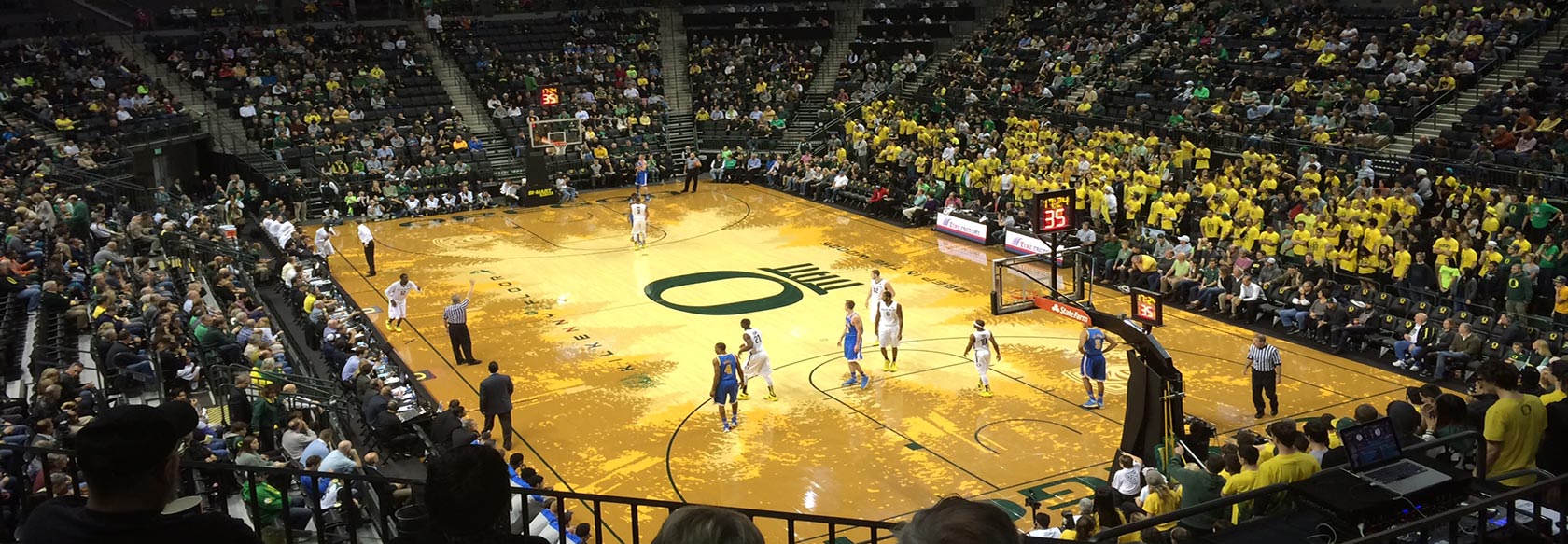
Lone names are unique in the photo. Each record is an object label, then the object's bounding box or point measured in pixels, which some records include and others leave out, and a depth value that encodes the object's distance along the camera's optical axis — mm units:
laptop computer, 6746
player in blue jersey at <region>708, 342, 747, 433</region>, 16516
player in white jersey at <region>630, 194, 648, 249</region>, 28750
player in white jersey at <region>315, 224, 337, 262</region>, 26766
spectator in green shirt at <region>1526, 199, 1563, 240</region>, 20656
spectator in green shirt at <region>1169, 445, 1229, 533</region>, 11039
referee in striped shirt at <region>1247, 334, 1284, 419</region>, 16484
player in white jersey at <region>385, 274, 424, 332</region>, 22266
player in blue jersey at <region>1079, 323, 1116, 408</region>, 16953
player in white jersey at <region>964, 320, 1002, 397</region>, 17719
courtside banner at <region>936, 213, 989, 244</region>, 28750
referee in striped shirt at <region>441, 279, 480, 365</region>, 19969
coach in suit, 16156
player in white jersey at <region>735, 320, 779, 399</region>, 17562
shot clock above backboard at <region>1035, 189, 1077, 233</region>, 16281
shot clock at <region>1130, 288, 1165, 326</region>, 15616
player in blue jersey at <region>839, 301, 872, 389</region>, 18359
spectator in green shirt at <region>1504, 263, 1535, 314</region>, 18969
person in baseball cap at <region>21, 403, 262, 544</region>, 3549
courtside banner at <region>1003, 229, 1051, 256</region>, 26281
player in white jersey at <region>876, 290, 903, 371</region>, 19172
